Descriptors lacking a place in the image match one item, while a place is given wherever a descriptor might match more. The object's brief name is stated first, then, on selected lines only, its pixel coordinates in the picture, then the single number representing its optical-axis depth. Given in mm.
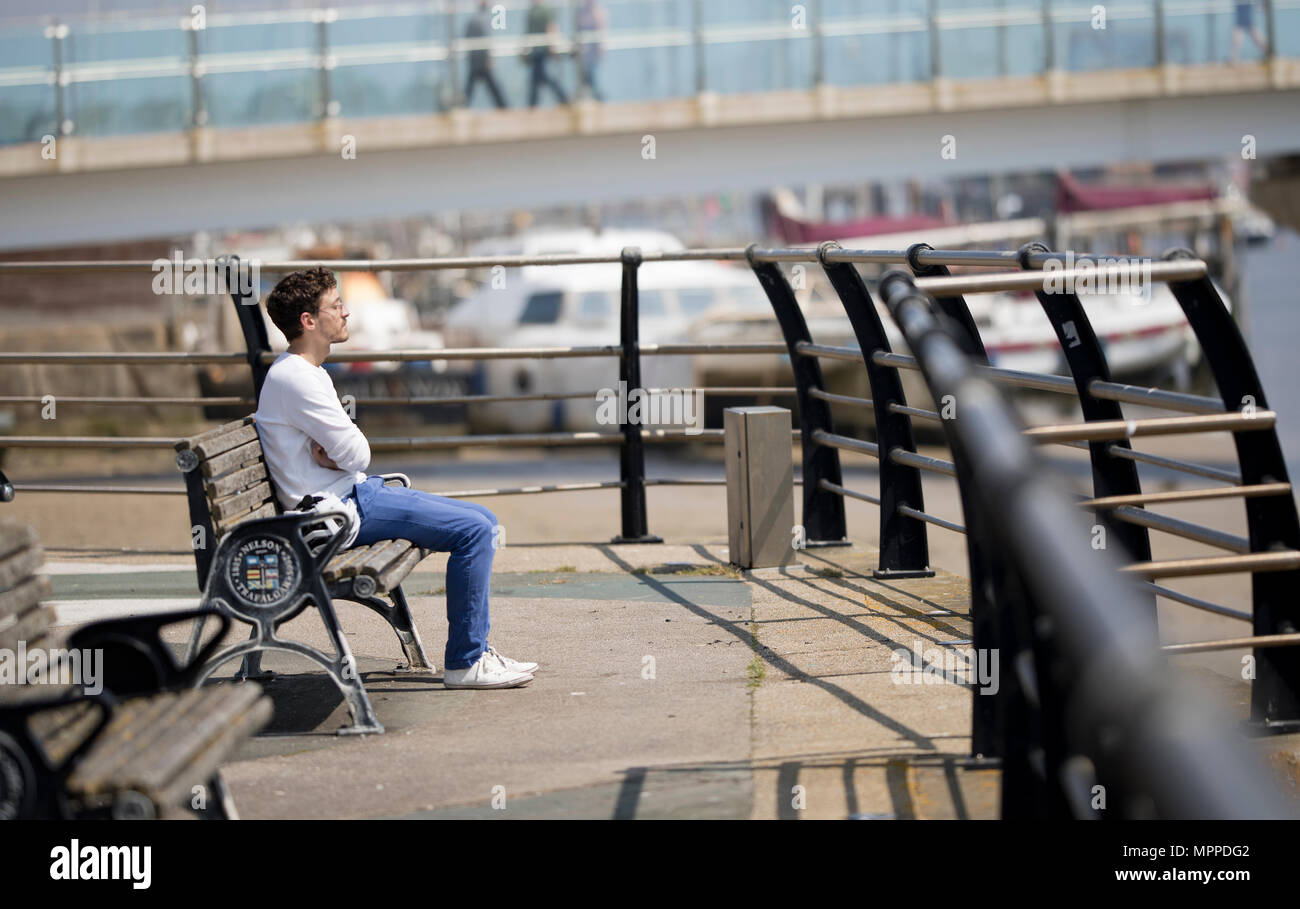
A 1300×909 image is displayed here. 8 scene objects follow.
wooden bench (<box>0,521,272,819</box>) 6105
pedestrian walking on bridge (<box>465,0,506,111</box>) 47469
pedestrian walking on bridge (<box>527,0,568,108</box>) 46375
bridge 44437
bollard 14266
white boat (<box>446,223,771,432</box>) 61250
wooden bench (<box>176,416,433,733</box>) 9289
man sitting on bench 10109
